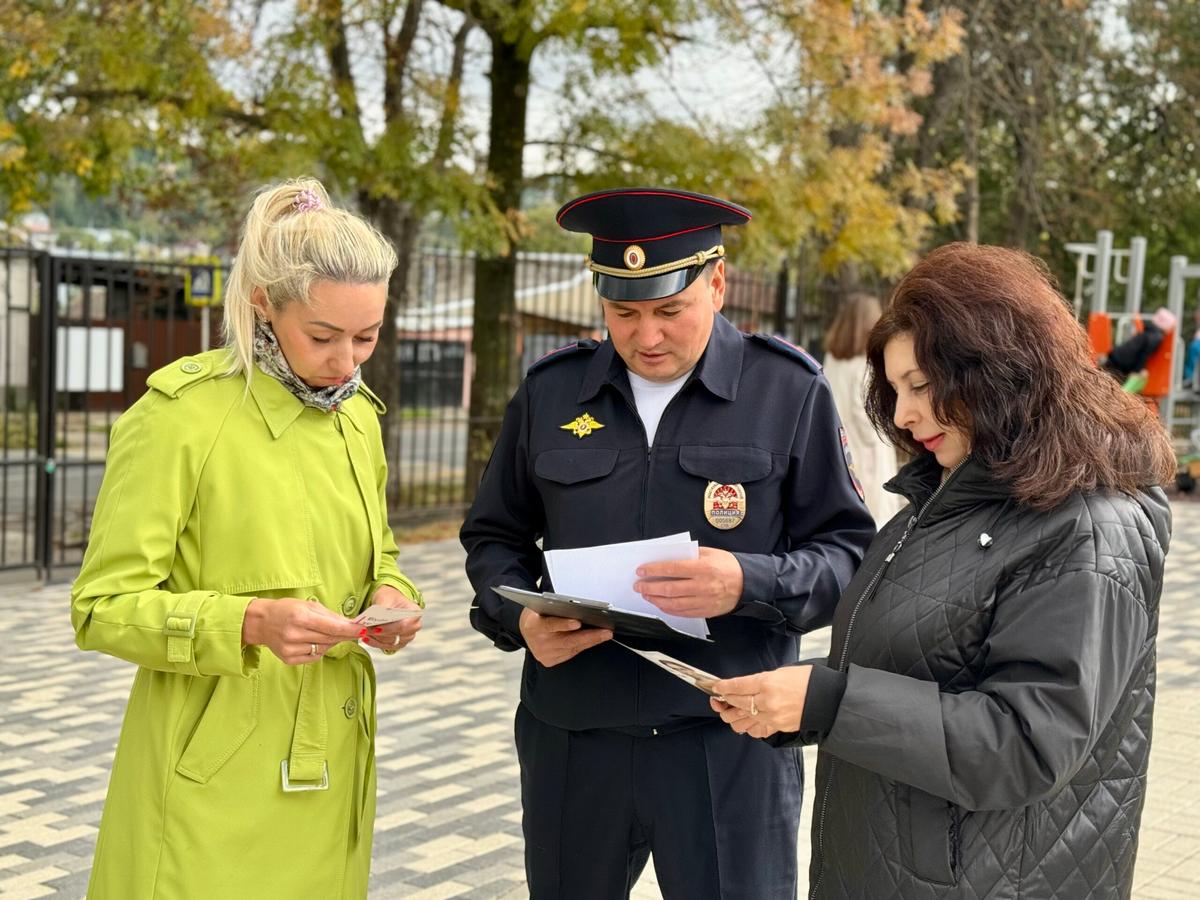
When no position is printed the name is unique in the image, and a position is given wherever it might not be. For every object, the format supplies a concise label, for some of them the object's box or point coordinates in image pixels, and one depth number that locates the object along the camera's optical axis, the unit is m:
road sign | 10.03
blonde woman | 2.24
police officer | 2.66
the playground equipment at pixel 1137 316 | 14.92
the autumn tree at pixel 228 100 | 9.44
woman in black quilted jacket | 1.94
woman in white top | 9.04
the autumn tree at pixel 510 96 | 10.00
